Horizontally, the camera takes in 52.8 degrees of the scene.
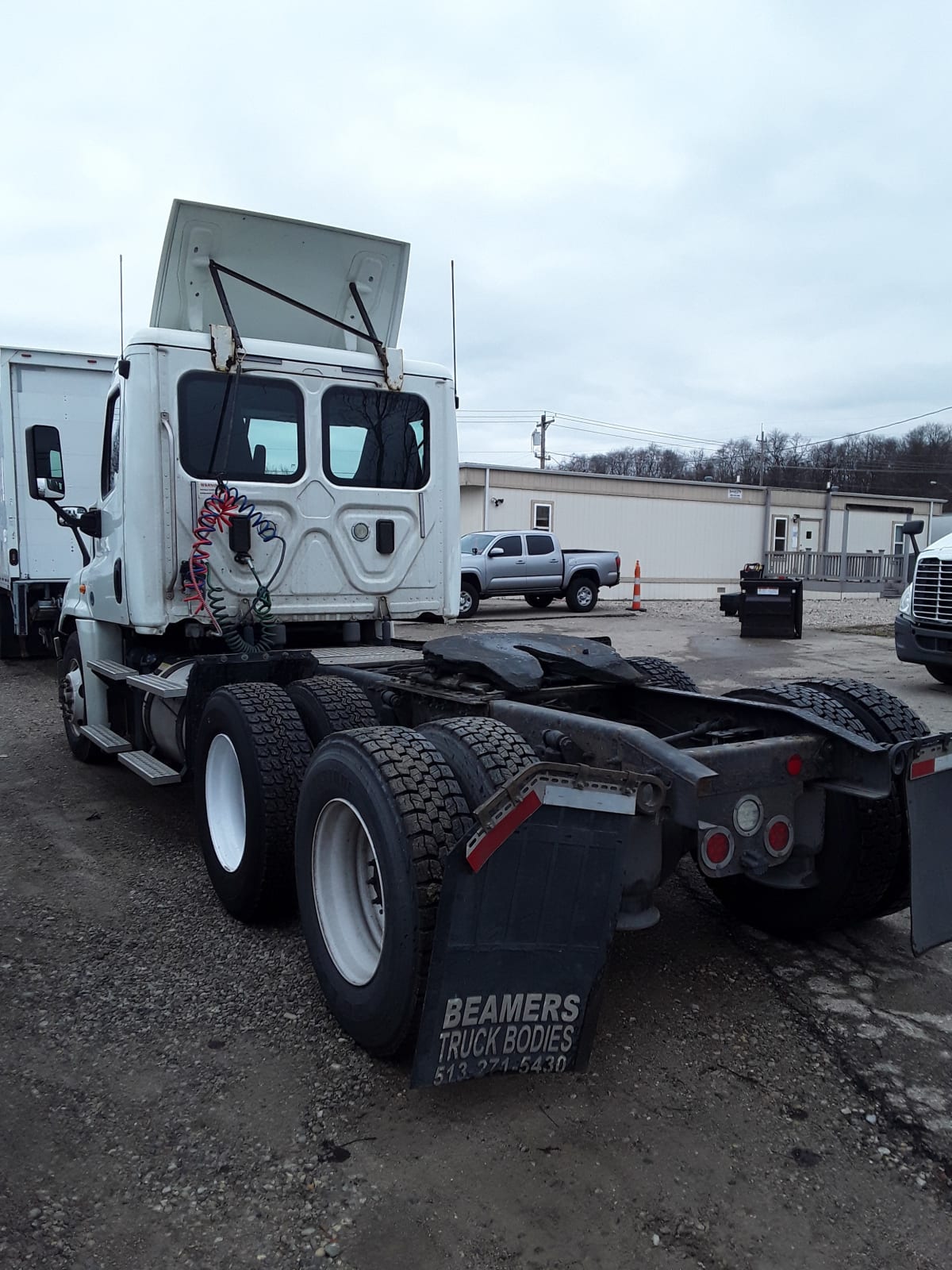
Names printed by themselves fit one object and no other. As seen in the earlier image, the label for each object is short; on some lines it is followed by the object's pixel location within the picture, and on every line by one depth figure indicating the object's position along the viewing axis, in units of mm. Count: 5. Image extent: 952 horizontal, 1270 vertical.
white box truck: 10477
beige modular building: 29125
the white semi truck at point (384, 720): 2701
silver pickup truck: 21375
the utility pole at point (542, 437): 53178
